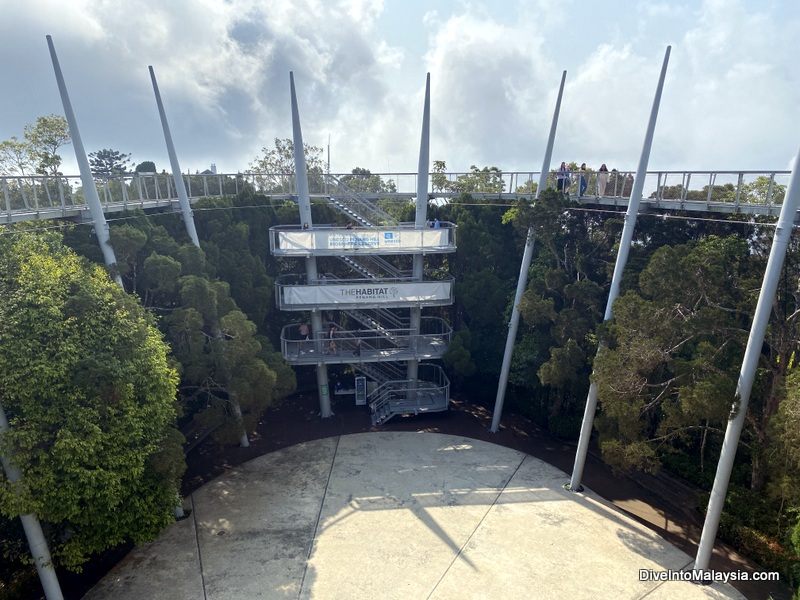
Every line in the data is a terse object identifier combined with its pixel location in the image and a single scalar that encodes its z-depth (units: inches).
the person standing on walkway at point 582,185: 877.2
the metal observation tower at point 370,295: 900.0
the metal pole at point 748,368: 479.5
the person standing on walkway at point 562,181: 904.0
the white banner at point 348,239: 896.3
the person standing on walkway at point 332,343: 944.9
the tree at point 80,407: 462.3
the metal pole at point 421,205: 898.7
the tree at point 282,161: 1834.4
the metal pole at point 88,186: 619.2
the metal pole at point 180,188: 833.2
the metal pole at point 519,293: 820.0
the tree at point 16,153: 1122.0
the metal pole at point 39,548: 467.5
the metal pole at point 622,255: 648.4
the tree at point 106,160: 2358.5
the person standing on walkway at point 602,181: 847.7
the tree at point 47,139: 1175.6
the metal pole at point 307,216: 896.3
